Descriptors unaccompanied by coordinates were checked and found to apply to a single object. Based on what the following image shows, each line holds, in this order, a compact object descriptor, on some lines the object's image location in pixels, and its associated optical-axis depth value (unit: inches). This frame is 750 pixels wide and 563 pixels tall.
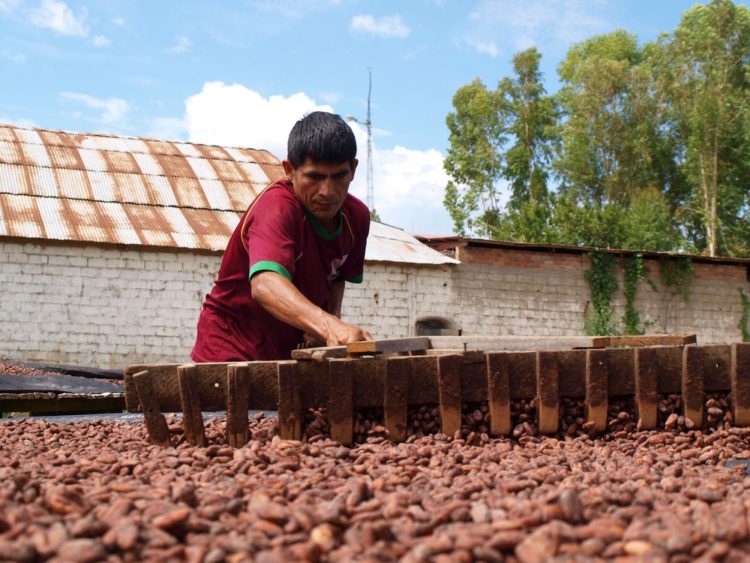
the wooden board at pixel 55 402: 267.7
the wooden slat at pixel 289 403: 145.7
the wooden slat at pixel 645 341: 181.2
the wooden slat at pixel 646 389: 162.2
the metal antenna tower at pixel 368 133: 1027.9
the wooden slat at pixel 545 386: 158.1
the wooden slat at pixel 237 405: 146.6
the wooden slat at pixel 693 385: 164.1
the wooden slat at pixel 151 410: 148.4
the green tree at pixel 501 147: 1533.0
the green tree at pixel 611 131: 1374.3
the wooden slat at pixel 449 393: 152.8
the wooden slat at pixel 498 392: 155.7
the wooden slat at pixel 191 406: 147.1
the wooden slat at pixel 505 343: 174.9
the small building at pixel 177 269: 566.6
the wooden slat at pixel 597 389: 160.4
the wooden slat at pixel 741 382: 165.5
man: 150.8
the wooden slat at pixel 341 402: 146.9
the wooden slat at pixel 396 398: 150.5
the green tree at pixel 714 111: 1262.3
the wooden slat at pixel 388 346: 145.6
